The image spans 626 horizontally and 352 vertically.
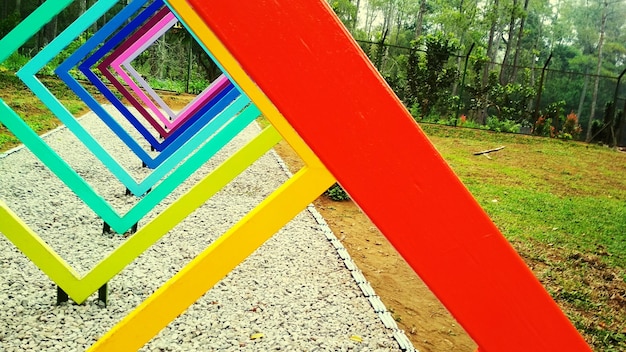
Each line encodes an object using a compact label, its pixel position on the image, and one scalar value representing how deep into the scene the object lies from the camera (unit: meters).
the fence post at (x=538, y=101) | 14.22
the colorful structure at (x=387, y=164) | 0.50
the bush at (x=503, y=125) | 15.12
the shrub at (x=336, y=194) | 5.56
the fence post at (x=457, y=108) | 14.40
